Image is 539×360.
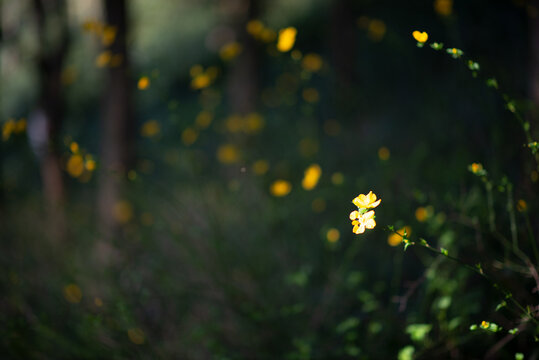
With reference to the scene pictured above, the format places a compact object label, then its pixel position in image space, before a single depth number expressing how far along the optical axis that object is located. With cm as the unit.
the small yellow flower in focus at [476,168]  126
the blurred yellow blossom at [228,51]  269
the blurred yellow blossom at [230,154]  358
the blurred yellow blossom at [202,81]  249
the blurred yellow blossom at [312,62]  306
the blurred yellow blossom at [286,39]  199
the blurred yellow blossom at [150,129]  258
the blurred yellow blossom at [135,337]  180
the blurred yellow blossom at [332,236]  210
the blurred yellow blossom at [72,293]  212
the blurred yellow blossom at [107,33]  233
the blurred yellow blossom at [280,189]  226
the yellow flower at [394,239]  180
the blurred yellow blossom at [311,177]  229
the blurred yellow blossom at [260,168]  283
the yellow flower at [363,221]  104
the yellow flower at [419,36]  123
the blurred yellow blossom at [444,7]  225
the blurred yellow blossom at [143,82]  202
